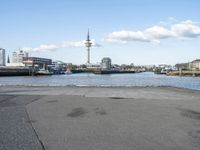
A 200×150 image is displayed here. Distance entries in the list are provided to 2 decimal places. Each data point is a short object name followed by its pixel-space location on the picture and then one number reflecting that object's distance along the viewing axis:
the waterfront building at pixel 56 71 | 84.98
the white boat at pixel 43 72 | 75.03
